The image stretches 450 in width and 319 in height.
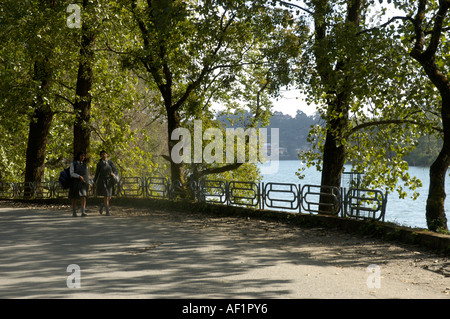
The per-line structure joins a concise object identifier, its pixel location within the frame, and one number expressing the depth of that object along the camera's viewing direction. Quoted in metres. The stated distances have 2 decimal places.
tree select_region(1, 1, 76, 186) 22.05
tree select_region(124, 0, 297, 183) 14.27
